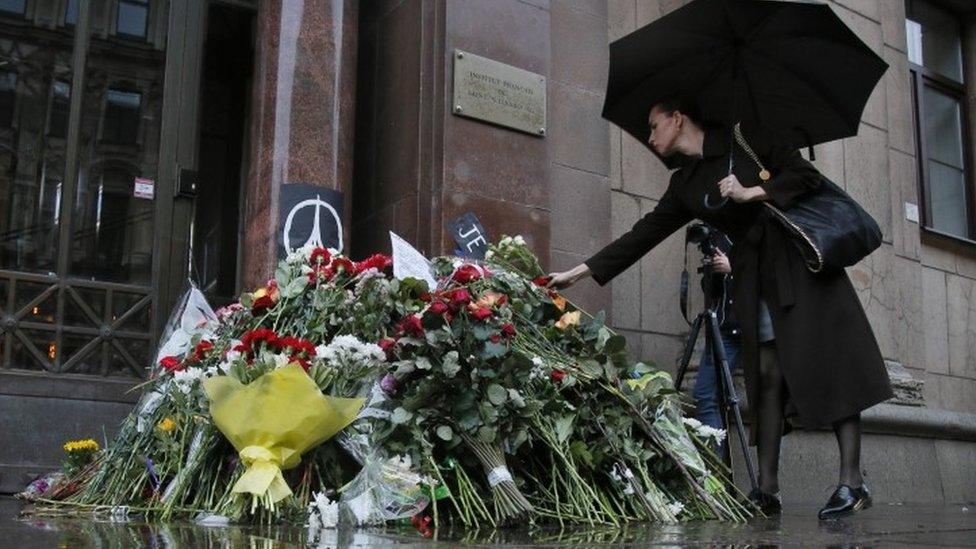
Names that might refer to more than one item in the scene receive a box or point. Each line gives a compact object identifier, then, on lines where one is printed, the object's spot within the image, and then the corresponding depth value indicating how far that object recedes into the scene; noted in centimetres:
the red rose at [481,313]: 322
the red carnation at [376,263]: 388
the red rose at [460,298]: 323
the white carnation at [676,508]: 350
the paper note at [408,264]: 379
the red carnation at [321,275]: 397
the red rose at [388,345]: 335
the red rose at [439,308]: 319
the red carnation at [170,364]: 386
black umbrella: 414
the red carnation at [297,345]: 343
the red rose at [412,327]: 319
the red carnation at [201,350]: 383
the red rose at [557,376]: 349
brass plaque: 579
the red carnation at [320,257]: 409
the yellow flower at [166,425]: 361
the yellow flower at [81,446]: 433
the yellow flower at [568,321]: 387
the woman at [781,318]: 387
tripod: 476
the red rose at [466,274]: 380
